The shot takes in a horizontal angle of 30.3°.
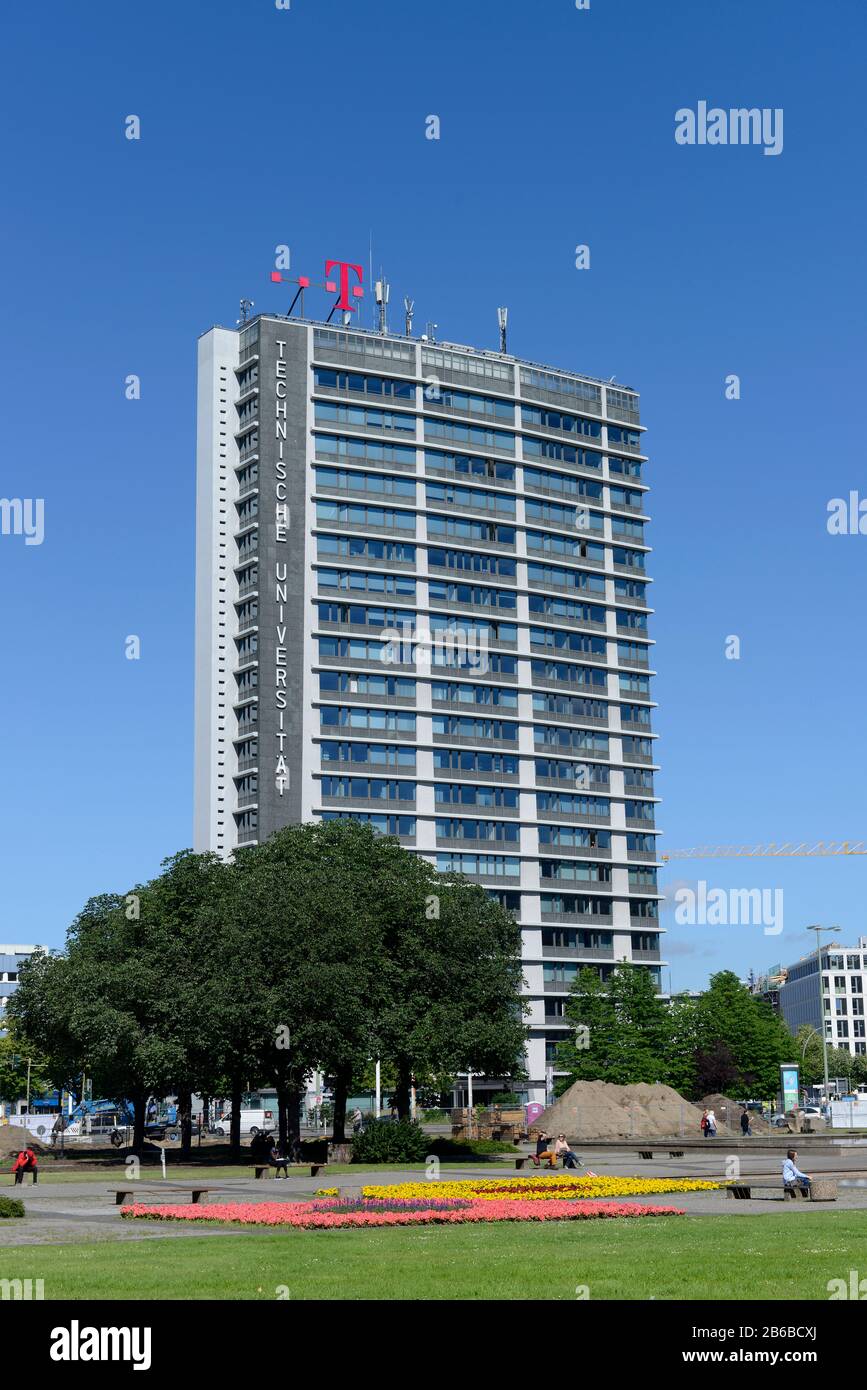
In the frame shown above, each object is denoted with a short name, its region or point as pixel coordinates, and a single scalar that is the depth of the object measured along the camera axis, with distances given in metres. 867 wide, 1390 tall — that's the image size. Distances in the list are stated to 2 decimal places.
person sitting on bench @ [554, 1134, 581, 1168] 56.47
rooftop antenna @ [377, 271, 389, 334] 163.38
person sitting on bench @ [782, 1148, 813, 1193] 40.59
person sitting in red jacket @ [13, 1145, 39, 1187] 58.66
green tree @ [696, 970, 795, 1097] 141.88
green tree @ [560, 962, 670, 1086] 125.50
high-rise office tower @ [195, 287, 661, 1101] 148.75
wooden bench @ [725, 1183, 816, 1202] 40.66
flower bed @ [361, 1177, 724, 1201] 42.38
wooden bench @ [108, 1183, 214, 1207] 42.97
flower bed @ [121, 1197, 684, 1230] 34.03
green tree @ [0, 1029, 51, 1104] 154.25
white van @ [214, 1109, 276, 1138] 133.12
